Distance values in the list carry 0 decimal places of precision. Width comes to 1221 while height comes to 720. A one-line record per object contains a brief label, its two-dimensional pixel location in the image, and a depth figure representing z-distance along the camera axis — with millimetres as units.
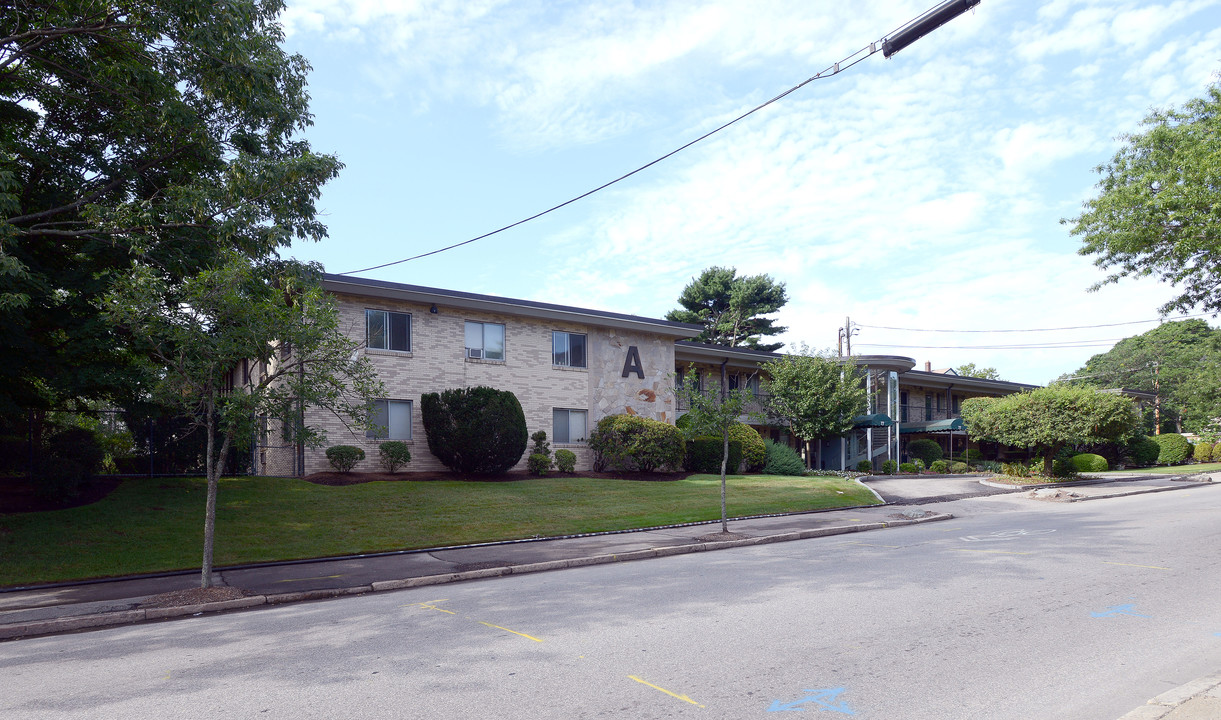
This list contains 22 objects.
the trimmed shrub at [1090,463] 37969
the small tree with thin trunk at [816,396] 33250
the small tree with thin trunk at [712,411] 16672
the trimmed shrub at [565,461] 25734
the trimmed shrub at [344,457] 21422
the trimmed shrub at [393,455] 22312
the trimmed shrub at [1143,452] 43188
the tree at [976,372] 80438
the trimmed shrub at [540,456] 25203
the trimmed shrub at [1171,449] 44500
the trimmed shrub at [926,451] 39438
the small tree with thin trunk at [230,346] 10469
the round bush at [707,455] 29344
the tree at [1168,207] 14570
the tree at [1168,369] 58347
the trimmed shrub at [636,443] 26828
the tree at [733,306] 54844
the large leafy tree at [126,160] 12203
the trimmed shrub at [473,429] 22875
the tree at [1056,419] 29141
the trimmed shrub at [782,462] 31672
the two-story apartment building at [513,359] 23297
